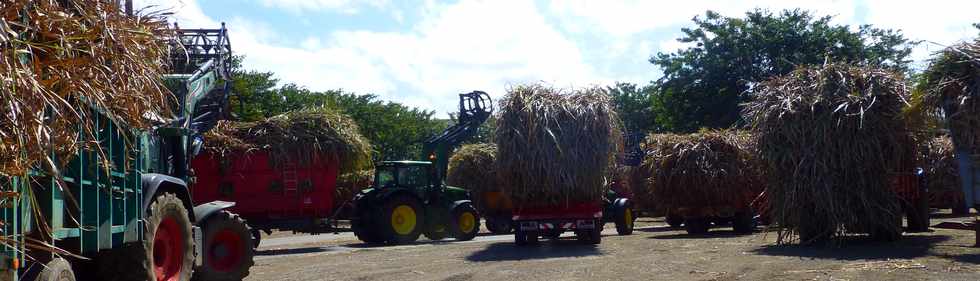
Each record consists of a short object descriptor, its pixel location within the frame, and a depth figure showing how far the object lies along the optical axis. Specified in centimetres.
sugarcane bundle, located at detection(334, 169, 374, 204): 2518
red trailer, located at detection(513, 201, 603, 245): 1777
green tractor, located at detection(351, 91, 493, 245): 2175
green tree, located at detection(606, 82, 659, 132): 5559
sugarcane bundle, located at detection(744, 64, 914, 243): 1533
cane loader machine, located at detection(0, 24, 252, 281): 576
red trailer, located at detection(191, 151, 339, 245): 1945
